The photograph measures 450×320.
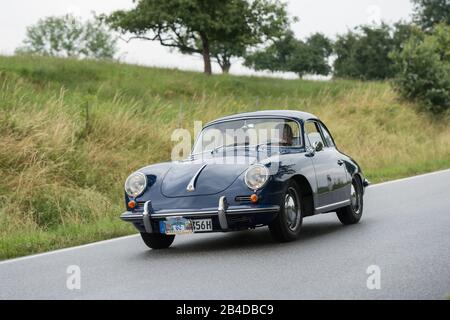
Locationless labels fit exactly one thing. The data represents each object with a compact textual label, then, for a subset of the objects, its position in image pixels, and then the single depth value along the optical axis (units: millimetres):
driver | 10617
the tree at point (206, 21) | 45156
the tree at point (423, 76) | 35500
